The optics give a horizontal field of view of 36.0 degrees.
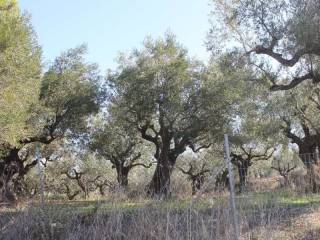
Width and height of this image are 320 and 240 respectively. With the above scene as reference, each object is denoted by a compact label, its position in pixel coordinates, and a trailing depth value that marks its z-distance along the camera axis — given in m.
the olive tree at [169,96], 26.11
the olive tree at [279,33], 13.83
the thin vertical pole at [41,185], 9.58
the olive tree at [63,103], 25.66
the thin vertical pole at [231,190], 7.06
